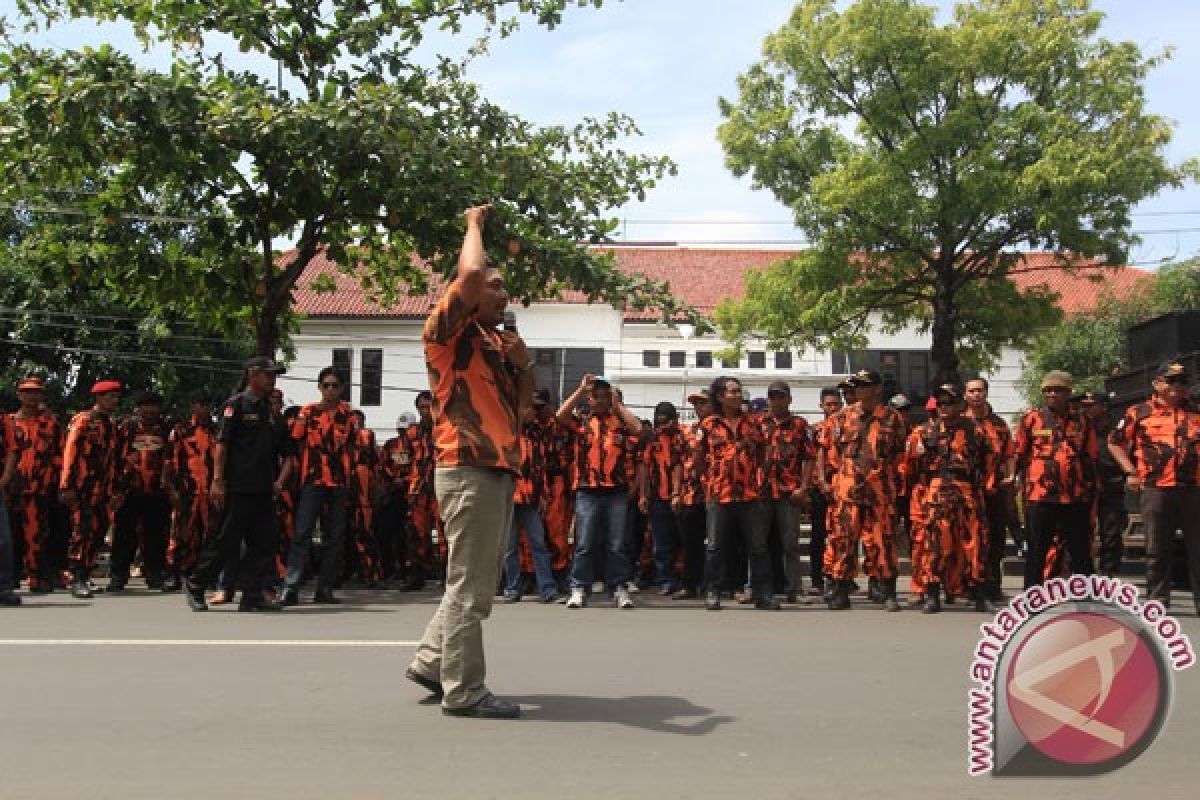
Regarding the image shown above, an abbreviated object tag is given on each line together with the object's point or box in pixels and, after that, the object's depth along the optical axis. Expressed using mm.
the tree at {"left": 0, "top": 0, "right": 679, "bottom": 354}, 10398
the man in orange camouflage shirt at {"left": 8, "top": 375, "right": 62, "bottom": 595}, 11453
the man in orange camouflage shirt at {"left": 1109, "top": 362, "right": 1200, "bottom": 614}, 9633
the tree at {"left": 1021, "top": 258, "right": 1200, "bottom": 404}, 36594
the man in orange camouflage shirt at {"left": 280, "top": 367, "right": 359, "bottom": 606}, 10266
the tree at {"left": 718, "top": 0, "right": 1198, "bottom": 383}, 23719
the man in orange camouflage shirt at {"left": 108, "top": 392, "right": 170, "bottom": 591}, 11680
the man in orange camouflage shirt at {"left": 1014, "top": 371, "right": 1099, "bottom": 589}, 9906
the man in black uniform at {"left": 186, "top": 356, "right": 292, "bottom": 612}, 9578
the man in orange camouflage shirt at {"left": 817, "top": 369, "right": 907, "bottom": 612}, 10234
